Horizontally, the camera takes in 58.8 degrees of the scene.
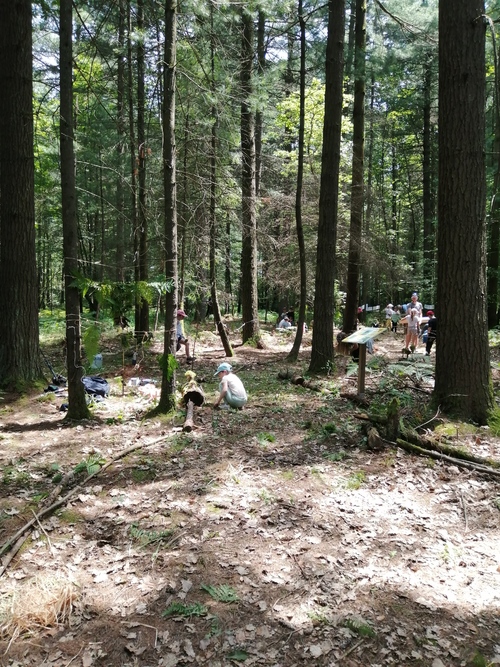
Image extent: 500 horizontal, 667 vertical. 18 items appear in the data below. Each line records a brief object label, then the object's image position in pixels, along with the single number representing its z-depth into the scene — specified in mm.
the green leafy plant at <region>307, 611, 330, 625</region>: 3016
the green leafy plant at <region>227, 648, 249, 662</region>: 2757
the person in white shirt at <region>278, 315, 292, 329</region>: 19953
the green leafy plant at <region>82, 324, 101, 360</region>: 6246
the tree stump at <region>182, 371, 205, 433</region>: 7417
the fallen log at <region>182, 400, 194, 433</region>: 6516
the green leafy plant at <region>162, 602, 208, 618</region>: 3096
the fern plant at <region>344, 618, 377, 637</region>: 2910
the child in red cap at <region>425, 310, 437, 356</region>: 12273
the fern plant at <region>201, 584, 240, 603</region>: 3230
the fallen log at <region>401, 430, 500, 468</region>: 4957
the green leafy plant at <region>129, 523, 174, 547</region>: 3907
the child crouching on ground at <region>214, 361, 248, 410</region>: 7742
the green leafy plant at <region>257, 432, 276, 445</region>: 6225
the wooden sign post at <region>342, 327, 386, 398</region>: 7477
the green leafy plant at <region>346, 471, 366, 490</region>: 4840
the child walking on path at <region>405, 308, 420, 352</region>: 13094
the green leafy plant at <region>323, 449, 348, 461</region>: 5566
